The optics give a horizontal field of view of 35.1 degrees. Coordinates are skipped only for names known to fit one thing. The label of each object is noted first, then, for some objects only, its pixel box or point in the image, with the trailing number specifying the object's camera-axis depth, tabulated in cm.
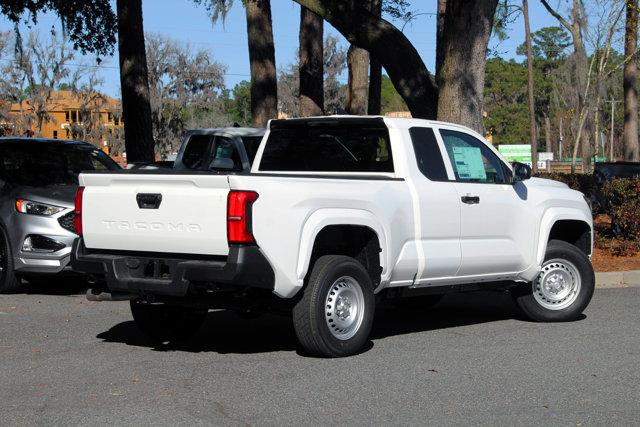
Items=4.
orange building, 7425
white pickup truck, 756
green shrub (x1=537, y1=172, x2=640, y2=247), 1572
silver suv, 1198
